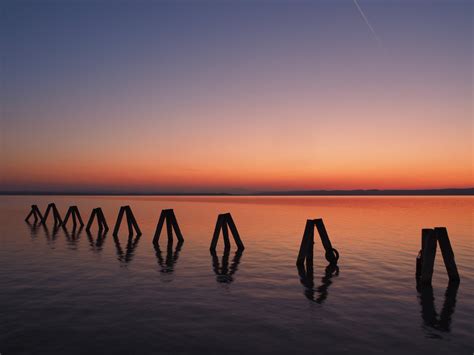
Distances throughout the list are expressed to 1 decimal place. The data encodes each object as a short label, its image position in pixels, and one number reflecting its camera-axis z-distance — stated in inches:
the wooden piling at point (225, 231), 940.0
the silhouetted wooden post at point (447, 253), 588.1
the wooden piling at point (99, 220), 1412.9
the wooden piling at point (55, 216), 1679.6
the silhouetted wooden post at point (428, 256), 578.2
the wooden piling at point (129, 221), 1248.8
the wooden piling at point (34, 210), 1850.1
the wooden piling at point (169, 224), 1083.7
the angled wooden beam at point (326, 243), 746.2
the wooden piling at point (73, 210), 1583.5
